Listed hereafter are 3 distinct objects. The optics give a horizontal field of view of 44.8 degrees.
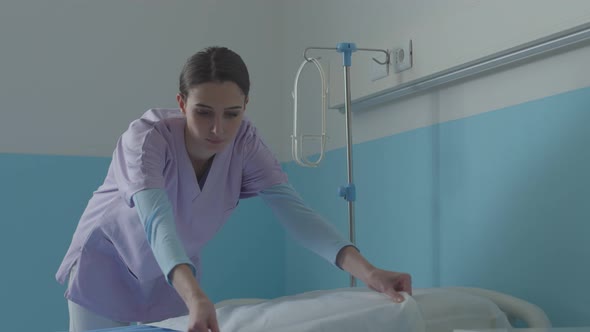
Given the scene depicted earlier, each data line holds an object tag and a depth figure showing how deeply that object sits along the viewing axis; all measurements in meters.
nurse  1.64
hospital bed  1.38
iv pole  2.36
